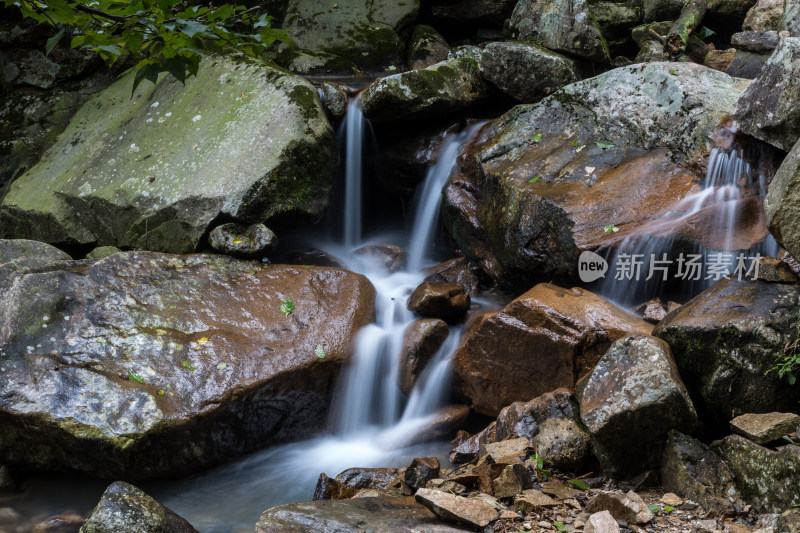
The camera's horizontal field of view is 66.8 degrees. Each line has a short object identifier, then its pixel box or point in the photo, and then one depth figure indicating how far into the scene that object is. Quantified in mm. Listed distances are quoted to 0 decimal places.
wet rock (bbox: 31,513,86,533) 3840
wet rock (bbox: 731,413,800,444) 3051
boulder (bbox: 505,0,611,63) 7215
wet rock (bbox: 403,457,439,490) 3590
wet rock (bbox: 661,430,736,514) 3008
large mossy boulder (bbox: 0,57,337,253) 5848
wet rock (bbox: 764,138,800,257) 3398
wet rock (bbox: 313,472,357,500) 3840
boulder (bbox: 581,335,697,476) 3266
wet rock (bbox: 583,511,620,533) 2701
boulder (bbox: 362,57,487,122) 6641
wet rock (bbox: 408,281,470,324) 5312
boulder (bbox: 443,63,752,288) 5047
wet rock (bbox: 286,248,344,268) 6352
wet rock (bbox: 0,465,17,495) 4203
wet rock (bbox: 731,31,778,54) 6973
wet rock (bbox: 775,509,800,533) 2472
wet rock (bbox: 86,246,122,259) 6168
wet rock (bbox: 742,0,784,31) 7660
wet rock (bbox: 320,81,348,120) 6879
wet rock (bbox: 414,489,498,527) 2852
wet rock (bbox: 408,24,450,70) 8547
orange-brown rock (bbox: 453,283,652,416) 4246
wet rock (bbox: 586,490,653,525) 2814
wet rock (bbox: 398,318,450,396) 5027
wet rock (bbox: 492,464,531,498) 3170
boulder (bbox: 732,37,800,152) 4254
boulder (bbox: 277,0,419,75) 8492
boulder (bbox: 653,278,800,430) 3428
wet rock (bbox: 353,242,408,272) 6684
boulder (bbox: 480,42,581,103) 6836
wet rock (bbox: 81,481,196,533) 3160
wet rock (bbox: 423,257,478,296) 6035
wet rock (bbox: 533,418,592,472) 3461
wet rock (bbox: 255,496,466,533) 2914
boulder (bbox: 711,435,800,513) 2824
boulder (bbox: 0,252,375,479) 4164
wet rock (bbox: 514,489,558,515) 2994
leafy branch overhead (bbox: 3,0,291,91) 2152
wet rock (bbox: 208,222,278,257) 5641
